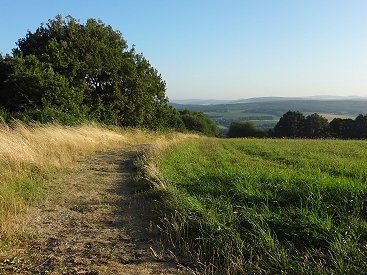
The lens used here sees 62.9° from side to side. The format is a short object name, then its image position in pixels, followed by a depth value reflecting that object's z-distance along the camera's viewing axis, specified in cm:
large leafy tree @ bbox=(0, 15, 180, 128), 1811
